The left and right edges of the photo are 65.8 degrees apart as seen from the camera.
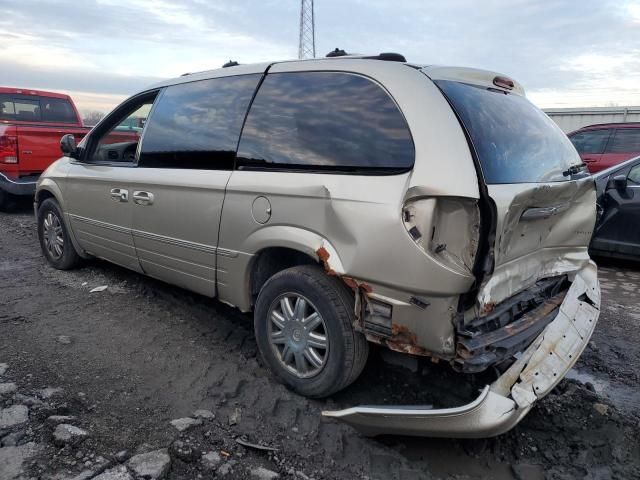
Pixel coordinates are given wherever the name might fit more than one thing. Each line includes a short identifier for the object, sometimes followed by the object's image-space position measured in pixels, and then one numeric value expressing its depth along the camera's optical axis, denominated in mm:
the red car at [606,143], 7949
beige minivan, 2234
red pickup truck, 7398
